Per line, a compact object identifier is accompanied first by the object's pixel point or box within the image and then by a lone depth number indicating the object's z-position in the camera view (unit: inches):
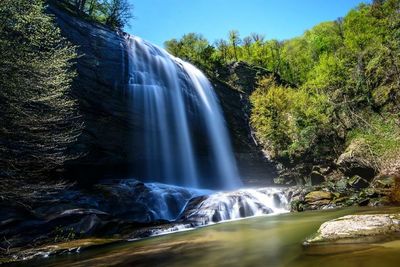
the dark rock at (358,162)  818.2
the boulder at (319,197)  716.7
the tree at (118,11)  1803.6
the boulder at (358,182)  792.3
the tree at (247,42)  2654.0
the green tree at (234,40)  2479.0
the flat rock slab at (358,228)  299.6
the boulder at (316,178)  1043.9
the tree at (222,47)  2447.1
